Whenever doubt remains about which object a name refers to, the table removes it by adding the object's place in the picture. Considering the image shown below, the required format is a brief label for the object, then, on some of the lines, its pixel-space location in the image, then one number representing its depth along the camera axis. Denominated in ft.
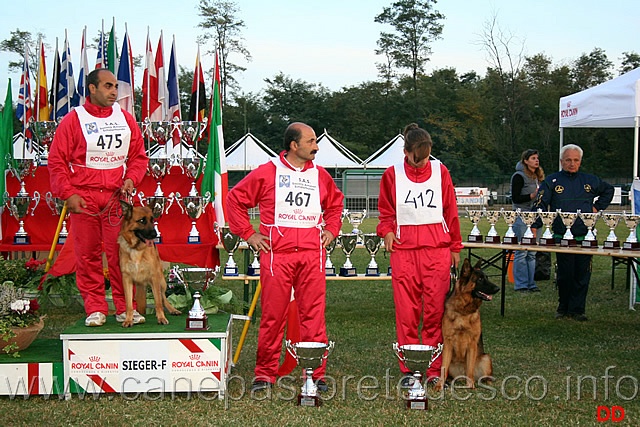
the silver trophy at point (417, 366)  15.35
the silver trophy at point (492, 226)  25.73
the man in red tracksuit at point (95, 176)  16.94
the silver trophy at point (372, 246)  25.35
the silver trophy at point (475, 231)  26.32
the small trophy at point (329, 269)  24.77
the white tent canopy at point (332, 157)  95.20
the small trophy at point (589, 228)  23.76
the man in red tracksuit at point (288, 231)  16.16
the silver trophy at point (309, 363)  15.44
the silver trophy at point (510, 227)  25.68
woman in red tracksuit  16.96
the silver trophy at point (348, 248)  25.43
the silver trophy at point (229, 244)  24.57
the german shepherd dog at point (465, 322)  16.75
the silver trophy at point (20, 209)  27.55
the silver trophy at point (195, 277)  20.93
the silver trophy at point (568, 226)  24.22
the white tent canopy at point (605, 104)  27.61
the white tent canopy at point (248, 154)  94.22
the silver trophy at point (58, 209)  27.30
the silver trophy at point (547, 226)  24.61
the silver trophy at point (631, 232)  23.07
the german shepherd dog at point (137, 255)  16.78
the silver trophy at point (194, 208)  26.63
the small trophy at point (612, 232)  23.53
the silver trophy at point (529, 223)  24.97
